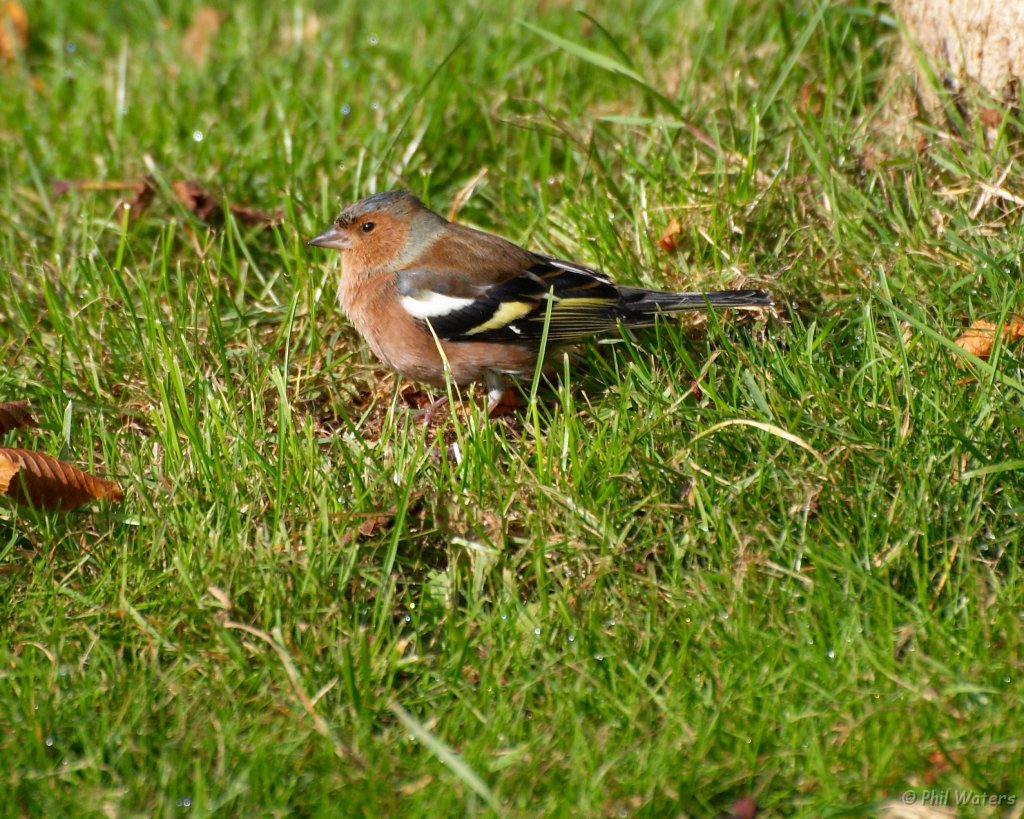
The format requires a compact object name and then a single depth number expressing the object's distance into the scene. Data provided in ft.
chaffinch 27.17
